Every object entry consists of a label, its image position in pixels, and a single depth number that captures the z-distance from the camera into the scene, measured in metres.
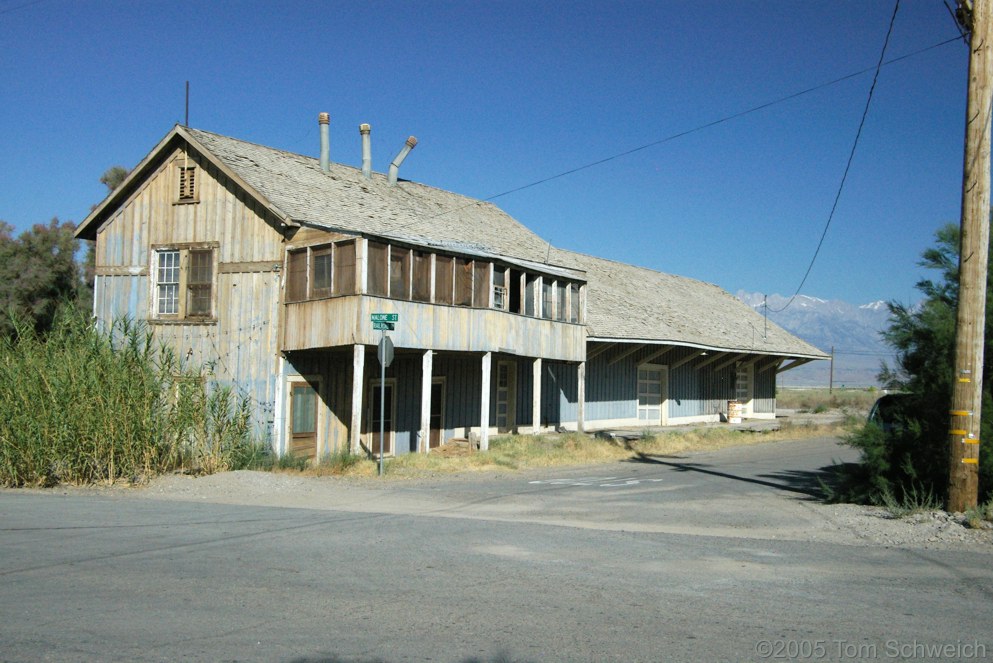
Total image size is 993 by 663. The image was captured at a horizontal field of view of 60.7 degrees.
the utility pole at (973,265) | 10.74
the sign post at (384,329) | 17.33
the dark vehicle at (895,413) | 12.52
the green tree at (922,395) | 11.85
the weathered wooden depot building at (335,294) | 19.91
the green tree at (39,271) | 33.69
